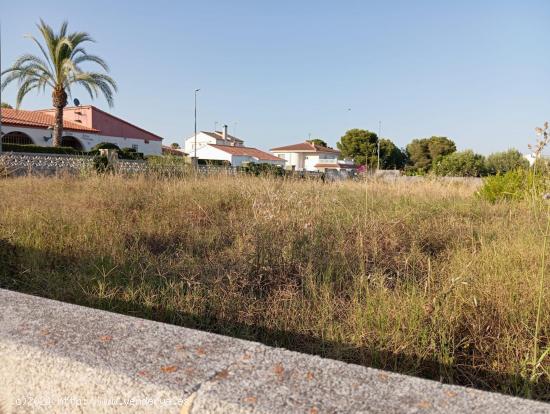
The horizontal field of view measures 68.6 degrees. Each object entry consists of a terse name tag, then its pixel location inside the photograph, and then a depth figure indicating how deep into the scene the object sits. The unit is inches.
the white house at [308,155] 2269.9
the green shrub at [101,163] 315.3
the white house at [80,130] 1117.7
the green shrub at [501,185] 258.5
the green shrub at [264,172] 316.1
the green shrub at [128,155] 861.5
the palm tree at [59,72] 813.2
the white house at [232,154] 1810.2
